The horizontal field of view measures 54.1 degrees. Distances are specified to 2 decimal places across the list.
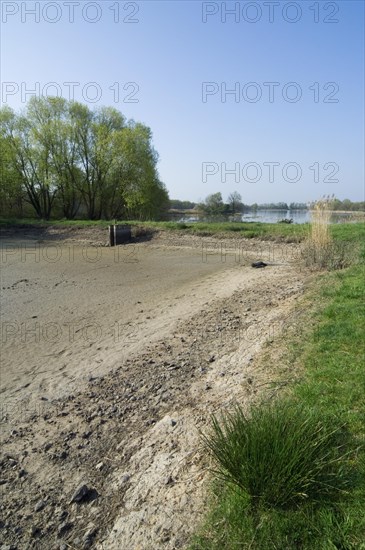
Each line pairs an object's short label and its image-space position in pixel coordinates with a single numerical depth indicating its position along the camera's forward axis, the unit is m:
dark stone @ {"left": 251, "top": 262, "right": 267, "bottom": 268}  10.99
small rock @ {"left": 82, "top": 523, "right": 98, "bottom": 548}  2.25
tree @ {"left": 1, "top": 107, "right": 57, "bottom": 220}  31.02
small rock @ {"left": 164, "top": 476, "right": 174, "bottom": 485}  2.54
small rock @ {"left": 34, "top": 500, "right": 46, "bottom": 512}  2.61
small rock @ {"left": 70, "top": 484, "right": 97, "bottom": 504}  2.63
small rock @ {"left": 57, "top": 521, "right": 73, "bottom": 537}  2.38
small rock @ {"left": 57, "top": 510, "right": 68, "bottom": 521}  2.50
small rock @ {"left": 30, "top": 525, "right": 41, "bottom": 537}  2.41
